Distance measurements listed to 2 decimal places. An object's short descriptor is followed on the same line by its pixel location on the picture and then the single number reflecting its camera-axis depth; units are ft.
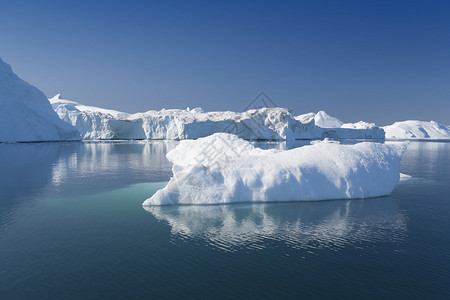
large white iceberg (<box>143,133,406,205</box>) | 50.52
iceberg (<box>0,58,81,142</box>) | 201.26
